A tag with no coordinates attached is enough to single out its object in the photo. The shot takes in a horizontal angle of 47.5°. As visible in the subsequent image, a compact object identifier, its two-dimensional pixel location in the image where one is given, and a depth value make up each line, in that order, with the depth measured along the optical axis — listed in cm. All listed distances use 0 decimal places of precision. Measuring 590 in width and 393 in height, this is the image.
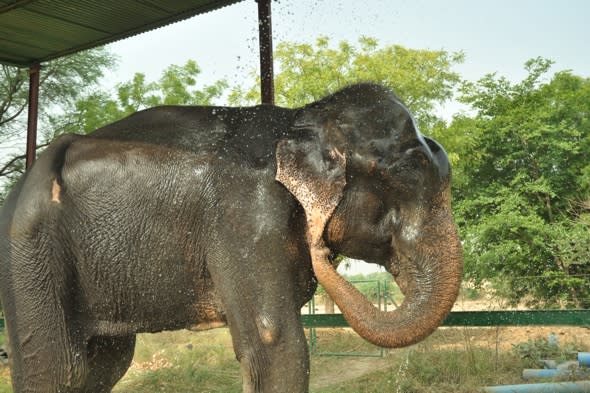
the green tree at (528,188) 1518
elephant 257
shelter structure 454
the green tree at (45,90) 1742
